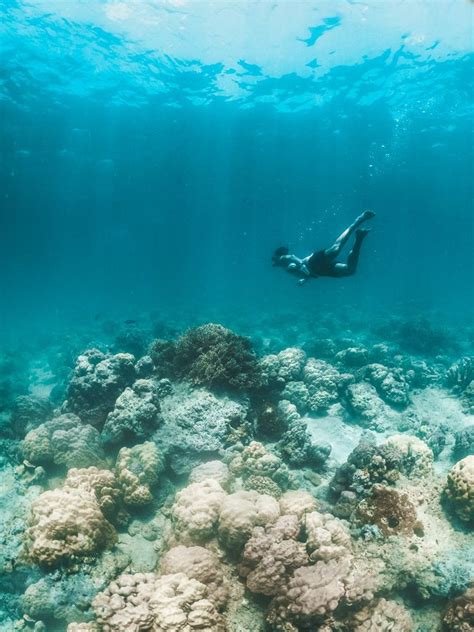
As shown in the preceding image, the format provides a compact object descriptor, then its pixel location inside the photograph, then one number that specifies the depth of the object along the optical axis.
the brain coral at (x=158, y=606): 4.15
